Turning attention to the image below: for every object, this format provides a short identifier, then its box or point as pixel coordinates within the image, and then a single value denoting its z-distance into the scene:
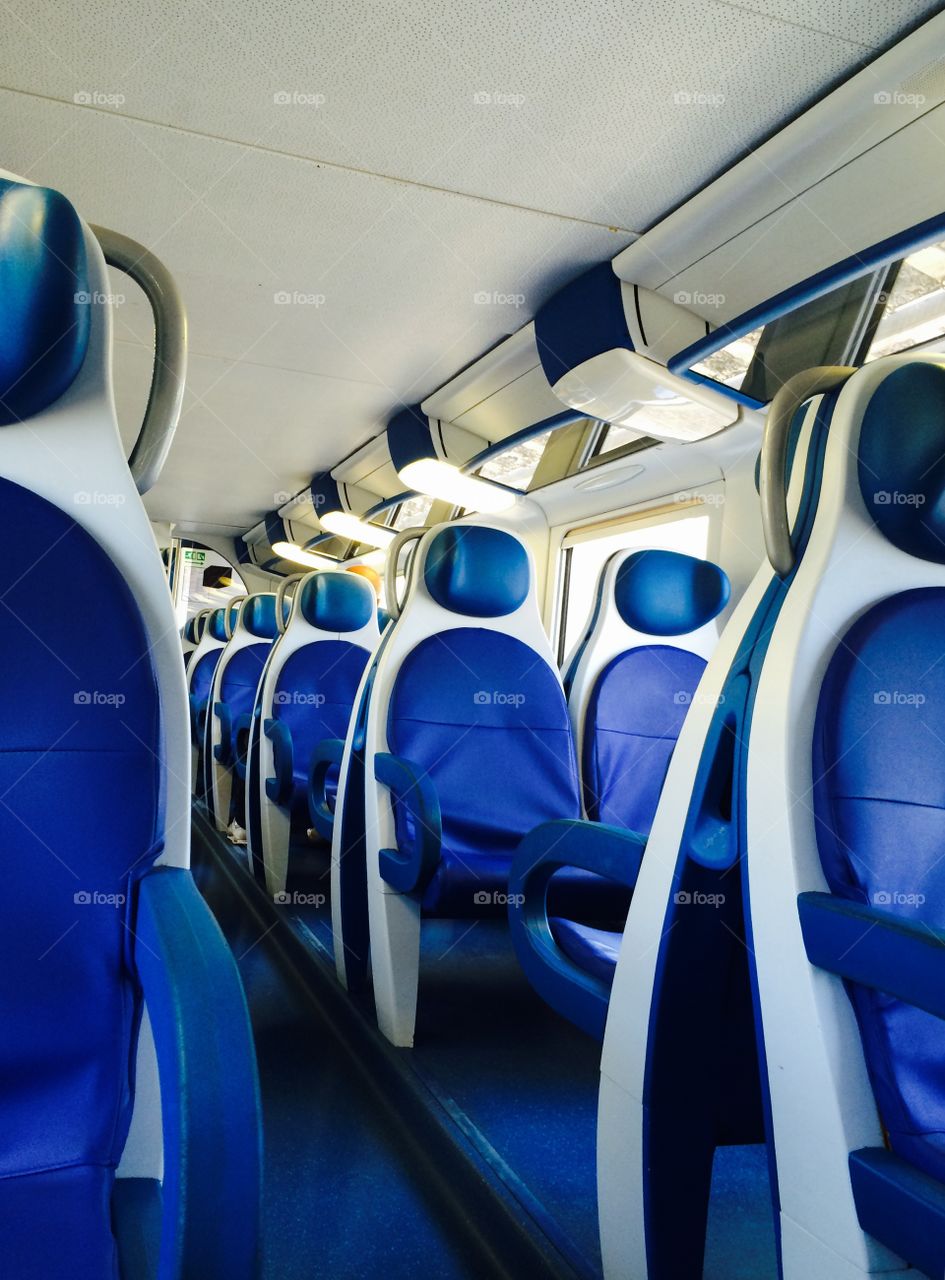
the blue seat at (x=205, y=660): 5.96
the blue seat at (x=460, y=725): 2.23
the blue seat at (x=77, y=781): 0.81
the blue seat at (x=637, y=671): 2.57
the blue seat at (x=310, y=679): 3.61
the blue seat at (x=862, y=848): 0.88
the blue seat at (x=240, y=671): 4.84
